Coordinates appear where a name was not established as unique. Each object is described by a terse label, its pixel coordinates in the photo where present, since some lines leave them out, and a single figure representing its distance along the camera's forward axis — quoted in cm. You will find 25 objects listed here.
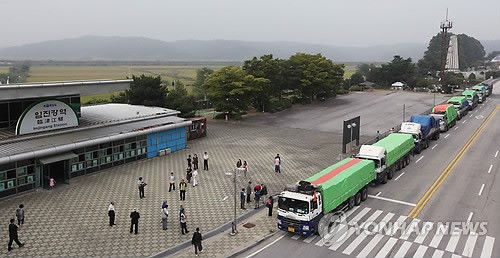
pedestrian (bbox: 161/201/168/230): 2255
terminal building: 2819
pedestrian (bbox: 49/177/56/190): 2926
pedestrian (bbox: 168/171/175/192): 2945
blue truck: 4028
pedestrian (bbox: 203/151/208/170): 3509
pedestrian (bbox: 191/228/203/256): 1950
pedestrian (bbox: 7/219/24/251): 1981
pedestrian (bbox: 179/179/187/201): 2738
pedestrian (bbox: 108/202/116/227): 2306
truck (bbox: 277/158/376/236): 2109
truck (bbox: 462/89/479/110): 7367
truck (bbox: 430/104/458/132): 5219
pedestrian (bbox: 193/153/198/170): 3422
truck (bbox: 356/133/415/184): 2983
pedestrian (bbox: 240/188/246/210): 2608
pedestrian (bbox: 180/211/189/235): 2195
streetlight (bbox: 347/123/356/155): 3914
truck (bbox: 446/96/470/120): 6378
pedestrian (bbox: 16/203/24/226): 2275
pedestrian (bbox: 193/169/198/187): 3038
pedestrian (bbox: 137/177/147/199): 2759
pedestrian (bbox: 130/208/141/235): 2180
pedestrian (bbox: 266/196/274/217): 2481
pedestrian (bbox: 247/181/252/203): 2697
